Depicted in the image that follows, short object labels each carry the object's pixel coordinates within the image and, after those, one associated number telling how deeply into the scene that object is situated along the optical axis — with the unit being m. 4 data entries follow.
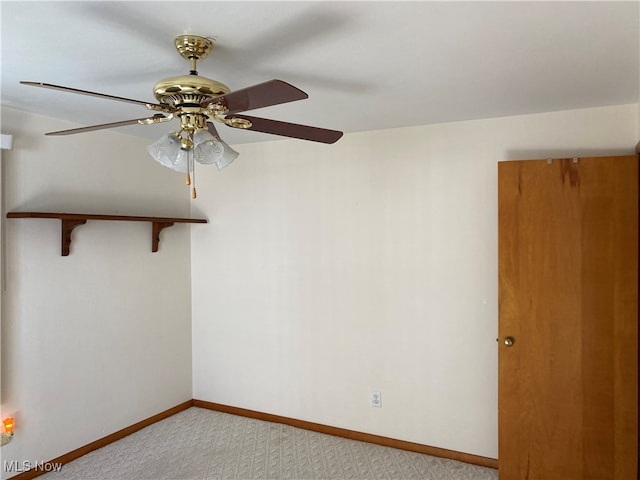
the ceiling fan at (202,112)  1.46
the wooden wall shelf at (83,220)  2.63
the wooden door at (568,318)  2.47
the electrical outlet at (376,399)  3.23
